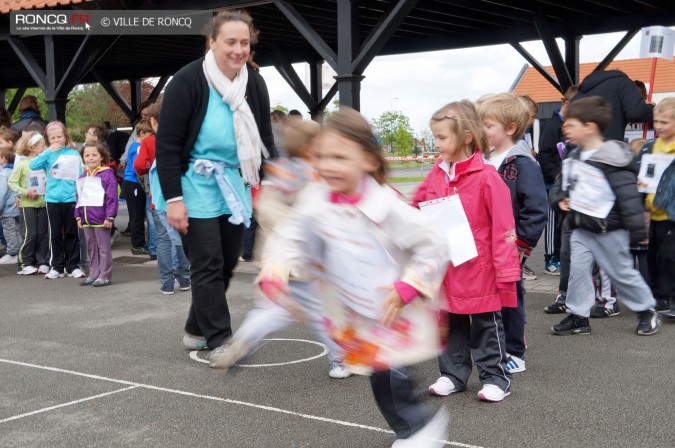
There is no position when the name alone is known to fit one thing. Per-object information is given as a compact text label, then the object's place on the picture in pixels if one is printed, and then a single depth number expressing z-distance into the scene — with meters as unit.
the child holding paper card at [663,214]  6.62
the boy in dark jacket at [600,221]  5.71
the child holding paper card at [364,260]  3.01
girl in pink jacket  4.36
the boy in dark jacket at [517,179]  4.94
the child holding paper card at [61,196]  9.91
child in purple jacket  9.28
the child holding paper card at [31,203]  10.58
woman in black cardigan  5.23
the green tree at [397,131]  58.16
